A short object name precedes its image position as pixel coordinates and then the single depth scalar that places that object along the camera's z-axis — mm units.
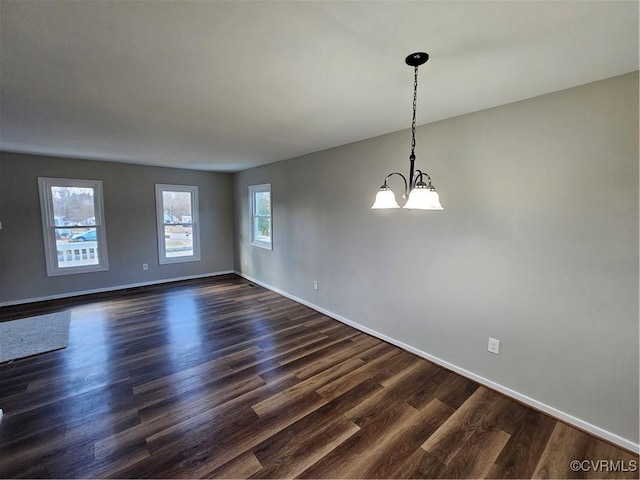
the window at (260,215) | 5242
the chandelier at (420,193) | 1540
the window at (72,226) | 4406
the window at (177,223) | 5496
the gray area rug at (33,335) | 2873
